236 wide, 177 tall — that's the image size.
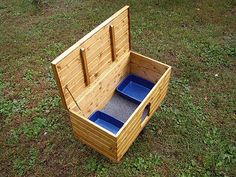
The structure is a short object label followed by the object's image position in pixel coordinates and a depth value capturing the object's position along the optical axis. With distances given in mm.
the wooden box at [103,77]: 2176
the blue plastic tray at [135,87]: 2975
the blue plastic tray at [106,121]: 2633
